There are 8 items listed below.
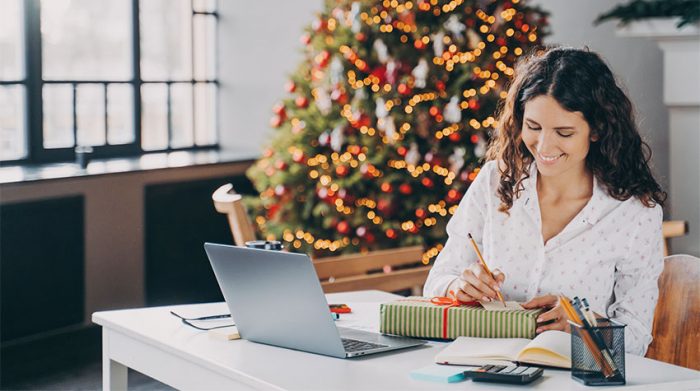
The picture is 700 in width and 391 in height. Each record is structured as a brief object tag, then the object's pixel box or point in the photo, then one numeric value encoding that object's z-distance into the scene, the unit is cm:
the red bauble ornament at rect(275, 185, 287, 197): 477
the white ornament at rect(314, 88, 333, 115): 467
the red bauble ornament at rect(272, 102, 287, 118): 493
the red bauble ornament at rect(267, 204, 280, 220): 485
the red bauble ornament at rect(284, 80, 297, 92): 486
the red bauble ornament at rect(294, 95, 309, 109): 479
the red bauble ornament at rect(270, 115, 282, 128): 493
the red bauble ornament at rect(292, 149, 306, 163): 472
